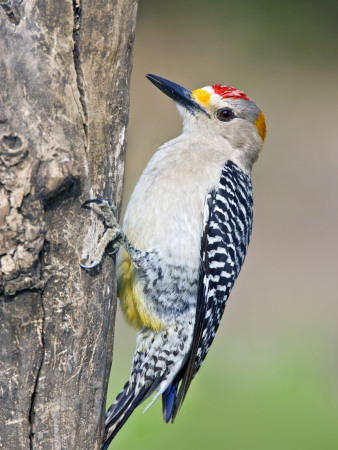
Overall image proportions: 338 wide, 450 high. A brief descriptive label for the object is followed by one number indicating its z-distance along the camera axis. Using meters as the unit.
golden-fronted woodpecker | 6.19
